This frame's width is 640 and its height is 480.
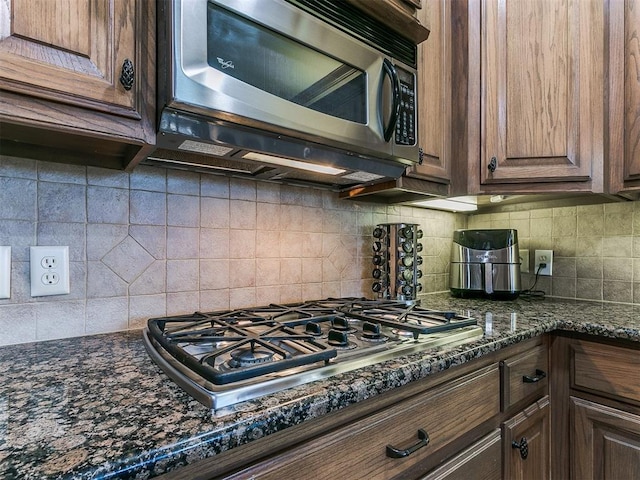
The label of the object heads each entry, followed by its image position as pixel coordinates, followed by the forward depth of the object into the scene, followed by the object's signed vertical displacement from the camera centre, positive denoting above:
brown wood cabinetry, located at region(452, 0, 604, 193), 1.30 +0.52
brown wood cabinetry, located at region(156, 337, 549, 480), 0.53 -0.36
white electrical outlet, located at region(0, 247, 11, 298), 0.80 -0.07
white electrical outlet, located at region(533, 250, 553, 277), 1.69 -0.10
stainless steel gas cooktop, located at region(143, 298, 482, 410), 0.55 -0.21
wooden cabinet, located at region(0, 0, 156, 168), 0.58 +0.29
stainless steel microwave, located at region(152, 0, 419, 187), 0.71 +0.35
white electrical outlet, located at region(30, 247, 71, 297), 0.84 -0.07
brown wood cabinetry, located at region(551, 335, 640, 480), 1.05 -0.51
